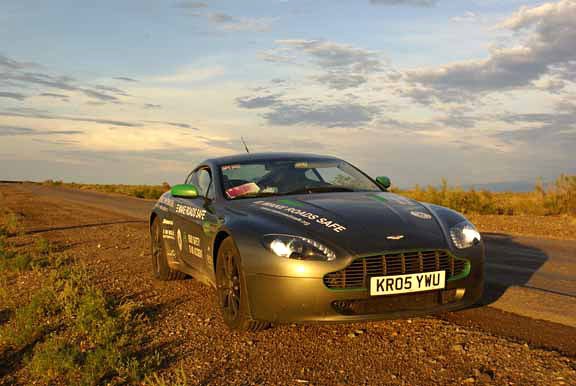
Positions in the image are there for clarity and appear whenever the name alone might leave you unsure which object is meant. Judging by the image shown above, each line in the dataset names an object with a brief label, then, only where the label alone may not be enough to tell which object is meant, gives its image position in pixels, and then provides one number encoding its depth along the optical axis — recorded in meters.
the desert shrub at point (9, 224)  14.07
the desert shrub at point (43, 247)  10.37
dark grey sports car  4.24
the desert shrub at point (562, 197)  17.03
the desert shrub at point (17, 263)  8.79
